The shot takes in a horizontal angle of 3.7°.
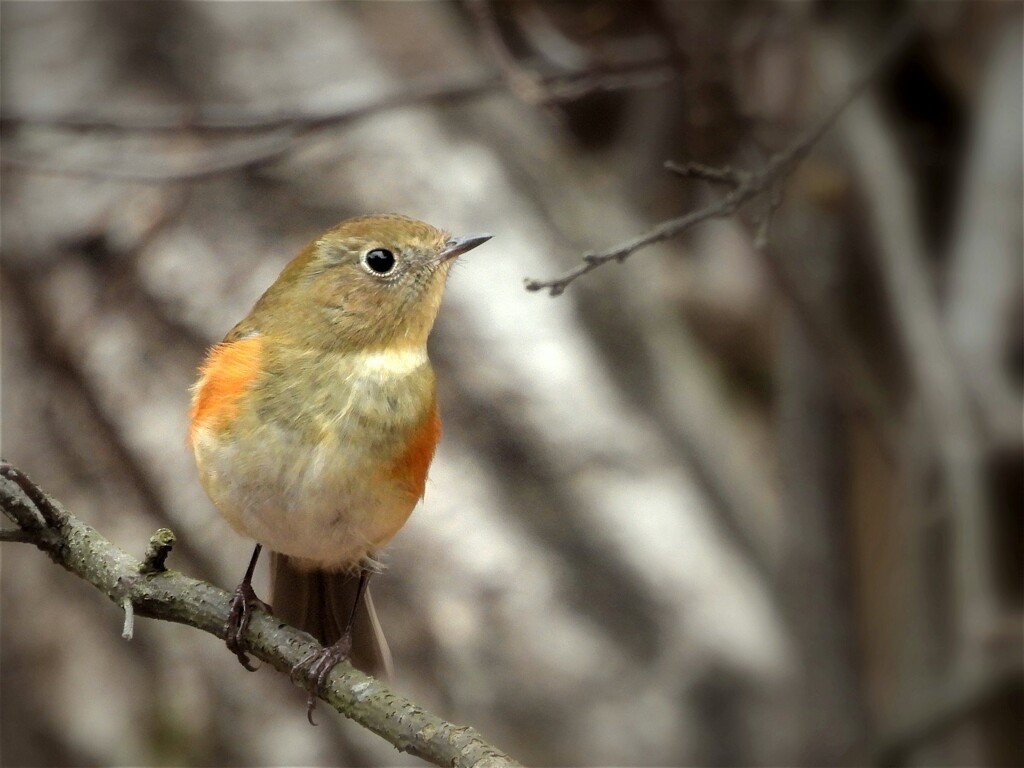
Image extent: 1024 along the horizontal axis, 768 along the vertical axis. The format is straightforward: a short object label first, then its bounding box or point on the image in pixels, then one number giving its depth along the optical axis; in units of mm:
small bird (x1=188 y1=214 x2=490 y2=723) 2799
